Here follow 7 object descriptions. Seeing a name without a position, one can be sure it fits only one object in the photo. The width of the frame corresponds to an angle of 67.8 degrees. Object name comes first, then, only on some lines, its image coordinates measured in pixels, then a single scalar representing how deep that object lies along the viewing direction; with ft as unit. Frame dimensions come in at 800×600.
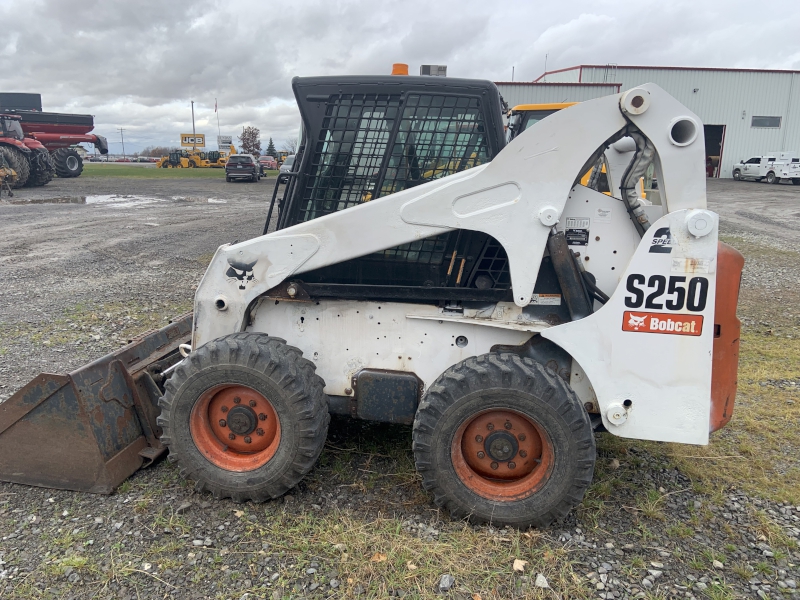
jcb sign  269.17
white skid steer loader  9.73
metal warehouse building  111.65
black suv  102.99
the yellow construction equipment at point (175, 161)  167.94
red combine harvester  89.61
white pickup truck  98.90
